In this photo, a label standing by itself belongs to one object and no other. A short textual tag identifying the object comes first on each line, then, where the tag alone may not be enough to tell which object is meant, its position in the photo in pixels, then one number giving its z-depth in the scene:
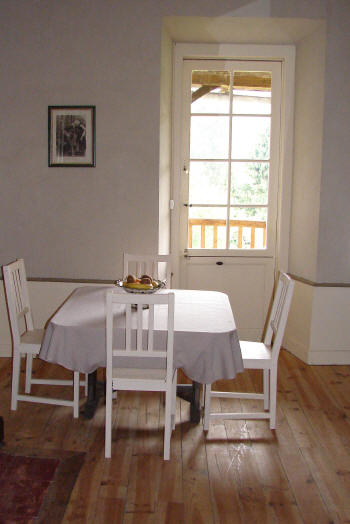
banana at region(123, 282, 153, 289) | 2.92
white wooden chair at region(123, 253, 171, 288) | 3.66
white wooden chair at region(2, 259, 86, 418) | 3.06
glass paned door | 4.41
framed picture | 3.97
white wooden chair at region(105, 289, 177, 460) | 2.47
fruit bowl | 2.91
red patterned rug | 2.22
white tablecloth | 2.61
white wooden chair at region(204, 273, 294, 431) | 2.91
